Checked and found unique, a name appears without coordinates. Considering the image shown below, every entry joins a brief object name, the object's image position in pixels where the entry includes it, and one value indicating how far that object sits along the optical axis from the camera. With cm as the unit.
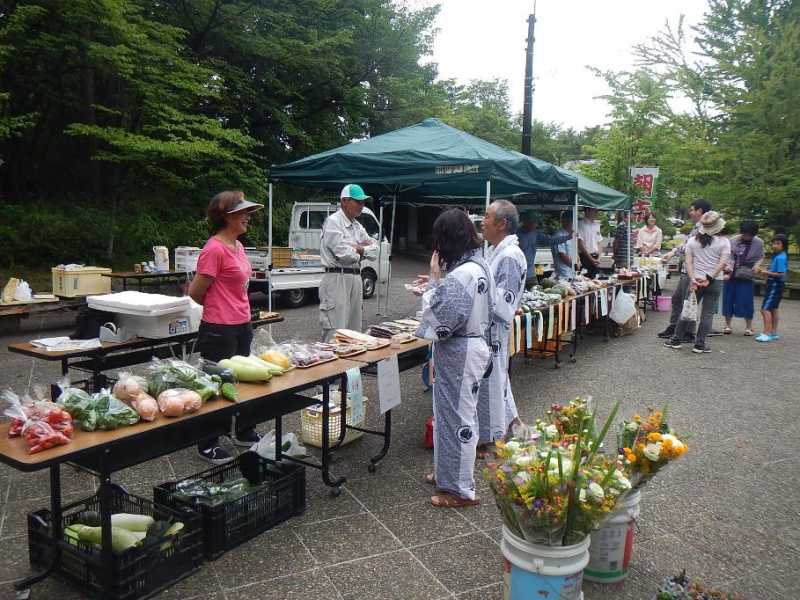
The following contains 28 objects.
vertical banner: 1430
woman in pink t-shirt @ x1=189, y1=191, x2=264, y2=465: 384
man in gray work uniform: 598
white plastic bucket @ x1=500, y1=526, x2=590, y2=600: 239
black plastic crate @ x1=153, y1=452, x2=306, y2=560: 299
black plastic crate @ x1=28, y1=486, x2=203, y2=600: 257
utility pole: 1217
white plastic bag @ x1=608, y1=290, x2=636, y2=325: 920
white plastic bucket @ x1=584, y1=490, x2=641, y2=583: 281
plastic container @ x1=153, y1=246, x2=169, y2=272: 1127
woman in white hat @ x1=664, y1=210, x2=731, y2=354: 776
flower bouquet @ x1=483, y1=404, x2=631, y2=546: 230
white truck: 1095
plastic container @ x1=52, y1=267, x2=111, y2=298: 930
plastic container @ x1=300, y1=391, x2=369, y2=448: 444
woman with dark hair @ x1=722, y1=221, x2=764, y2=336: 889
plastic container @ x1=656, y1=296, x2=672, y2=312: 1221
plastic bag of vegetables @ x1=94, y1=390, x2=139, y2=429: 247
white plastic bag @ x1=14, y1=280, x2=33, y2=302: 842
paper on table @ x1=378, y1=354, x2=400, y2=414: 386
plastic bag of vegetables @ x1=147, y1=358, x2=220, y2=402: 277
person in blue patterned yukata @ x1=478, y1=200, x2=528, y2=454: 419
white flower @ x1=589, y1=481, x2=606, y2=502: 230
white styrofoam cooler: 417
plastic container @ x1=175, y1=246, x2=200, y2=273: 1102
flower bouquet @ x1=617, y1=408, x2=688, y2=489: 264
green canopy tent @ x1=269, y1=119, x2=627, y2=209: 648
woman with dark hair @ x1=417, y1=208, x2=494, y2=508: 336
